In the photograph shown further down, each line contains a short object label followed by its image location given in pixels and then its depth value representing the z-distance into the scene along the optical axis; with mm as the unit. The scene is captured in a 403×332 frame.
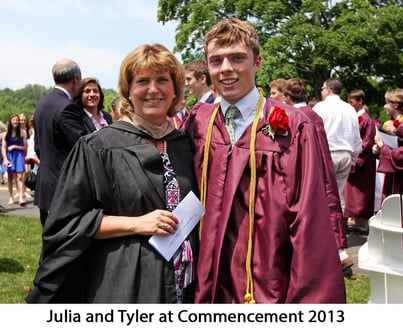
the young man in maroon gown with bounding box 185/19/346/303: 2238
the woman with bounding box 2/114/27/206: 11031
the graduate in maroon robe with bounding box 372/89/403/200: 5707
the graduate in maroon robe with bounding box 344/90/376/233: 7789
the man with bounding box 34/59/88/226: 4523
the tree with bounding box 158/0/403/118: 22734
